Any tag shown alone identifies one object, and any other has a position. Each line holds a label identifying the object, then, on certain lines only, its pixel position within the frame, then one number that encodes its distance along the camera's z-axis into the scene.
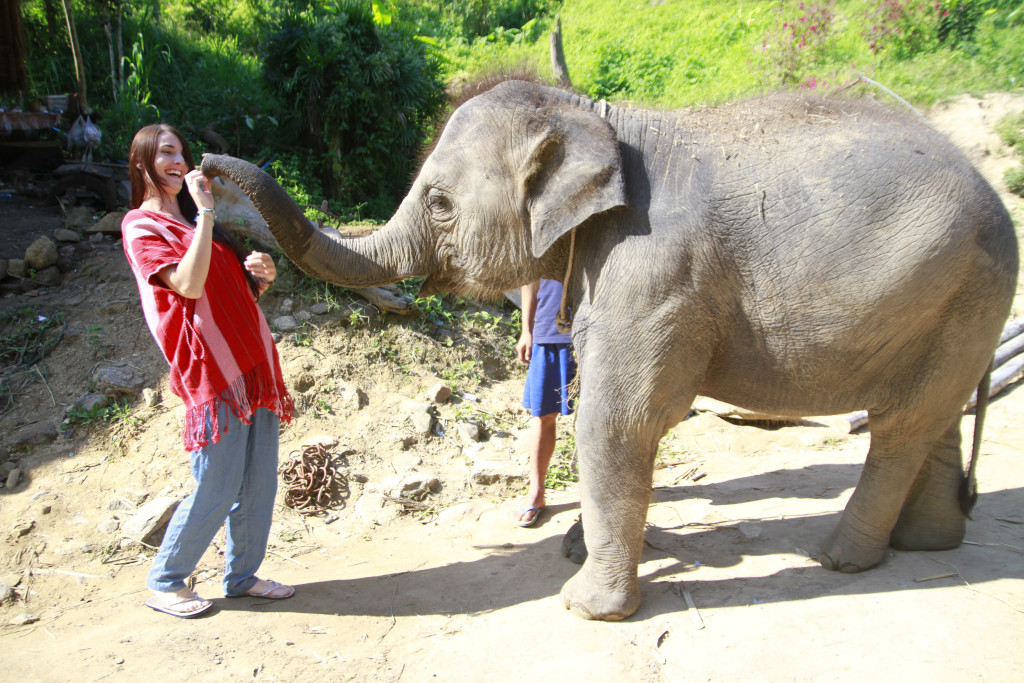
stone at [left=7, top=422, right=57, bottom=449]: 4.65
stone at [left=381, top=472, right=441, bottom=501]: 4.59
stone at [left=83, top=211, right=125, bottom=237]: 6.48
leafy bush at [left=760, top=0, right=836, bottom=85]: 11.49
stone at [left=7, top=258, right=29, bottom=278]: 5.83
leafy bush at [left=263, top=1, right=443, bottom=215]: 8.37
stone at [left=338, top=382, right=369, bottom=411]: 5.37
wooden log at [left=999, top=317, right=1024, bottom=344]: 6.07
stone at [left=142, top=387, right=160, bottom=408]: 5.02
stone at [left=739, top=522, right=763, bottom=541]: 3.78
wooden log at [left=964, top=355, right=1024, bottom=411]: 5.68
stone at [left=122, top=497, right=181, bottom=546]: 4.04
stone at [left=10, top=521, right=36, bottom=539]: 4.01
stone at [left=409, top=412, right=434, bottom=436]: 5.23
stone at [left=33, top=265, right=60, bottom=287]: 5.87
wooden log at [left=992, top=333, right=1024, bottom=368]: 5.82
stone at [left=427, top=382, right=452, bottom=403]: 5.54
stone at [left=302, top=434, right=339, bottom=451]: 4.93
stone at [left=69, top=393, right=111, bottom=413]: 4.90
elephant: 2.65
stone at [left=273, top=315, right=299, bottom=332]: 5.74
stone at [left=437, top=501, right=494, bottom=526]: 4.36
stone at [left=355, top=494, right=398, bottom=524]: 4.42
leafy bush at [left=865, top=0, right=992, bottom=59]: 10.91
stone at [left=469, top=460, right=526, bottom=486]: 4.78
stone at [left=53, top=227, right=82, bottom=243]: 6.34
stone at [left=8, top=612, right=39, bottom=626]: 3.40
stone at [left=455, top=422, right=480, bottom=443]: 5.30
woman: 2.78
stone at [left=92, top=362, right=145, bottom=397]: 5.03
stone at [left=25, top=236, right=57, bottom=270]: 5.91
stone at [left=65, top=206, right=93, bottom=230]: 6.65
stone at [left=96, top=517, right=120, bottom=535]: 4.11
